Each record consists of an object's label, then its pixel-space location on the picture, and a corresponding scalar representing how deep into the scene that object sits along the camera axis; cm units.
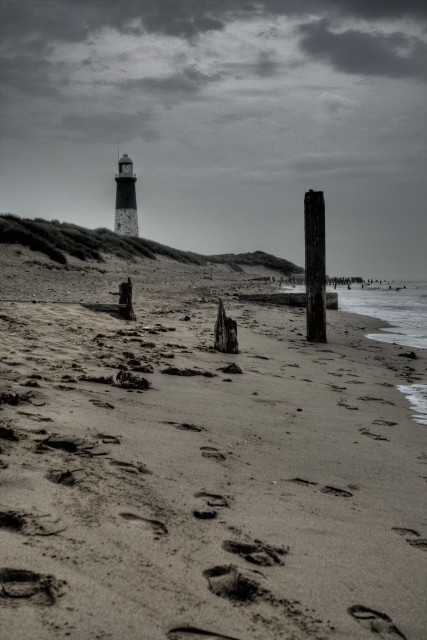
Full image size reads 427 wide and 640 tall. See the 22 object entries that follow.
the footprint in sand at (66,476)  247
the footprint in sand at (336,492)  279
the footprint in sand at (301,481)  291
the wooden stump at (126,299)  882
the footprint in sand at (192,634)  157
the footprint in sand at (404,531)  238
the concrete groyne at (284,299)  1584
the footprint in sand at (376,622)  169
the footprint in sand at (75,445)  287
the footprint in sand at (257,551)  204
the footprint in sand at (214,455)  313
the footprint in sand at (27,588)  162
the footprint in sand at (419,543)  227
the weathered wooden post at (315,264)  901
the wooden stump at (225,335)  699
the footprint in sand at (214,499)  249
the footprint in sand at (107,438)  310
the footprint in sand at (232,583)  181
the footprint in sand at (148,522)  217
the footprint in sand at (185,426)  365
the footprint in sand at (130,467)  273
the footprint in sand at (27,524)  200
